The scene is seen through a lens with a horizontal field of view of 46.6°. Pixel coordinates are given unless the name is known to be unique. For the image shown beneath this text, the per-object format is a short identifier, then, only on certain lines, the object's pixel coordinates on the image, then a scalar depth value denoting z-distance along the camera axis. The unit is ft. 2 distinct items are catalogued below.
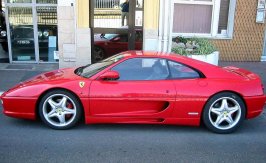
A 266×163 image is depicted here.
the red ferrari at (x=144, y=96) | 14.94
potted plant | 26.00
